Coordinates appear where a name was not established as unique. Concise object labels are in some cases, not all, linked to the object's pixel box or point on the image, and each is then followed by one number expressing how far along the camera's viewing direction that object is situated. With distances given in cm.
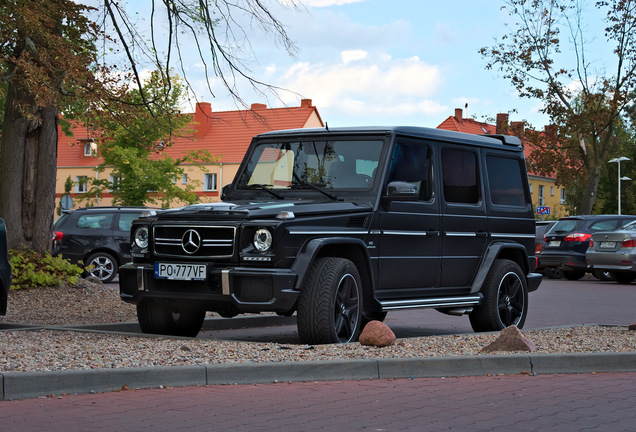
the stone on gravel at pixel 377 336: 851
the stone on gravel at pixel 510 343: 848
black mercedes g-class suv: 860
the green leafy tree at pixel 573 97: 3647
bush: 1488
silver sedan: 2416
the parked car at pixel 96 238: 2269
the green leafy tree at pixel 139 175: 5209
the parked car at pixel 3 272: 941
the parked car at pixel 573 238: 2598
